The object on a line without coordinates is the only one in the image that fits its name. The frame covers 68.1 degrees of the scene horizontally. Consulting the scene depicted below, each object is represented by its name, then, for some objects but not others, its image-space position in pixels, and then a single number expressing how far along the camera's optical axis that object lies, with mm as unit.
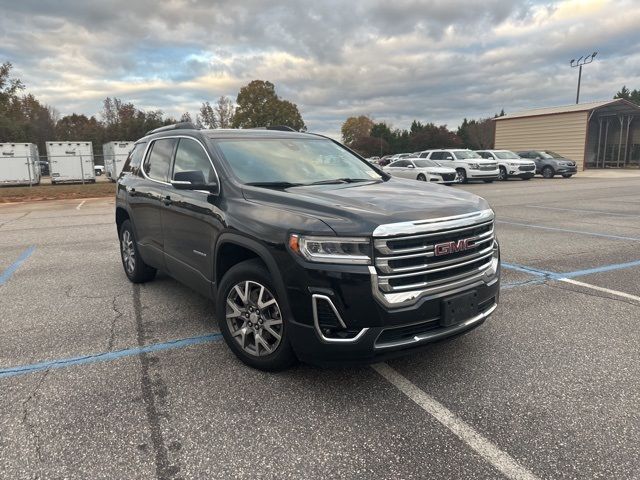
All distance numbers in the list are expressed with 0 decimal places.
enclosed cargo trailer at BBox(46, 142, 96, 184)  29031
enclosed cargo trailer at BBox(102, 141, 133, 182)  29844
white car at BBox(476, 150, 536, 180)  26875
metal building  36438
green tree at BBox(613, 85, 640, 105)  95281
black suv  2846
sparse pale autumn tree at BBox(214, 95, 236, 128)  69156
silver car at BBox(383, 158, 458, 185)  22719
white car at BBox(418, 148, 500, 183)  24547
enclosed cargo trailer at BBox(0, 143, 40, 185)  27234
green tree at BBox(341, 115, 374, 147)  101175
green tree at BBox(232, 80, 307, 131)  63531
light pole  47912
